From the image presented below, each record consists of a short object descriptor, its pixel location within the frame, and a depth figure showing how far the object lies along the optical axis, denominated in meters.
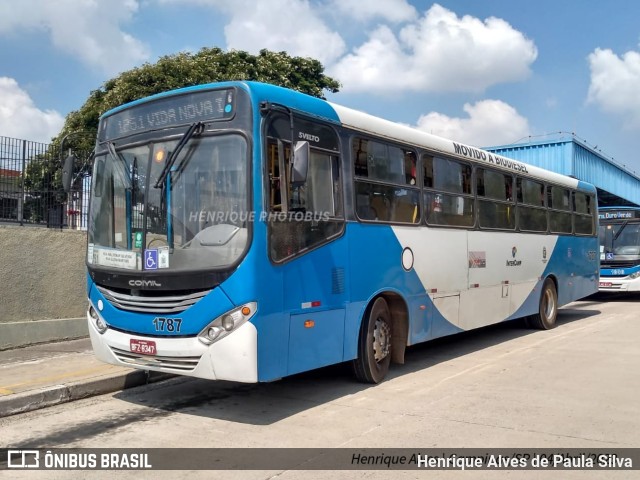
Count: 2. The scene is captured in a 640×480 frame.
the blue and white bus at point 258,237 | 5.63
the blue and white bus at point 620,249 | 18.53
